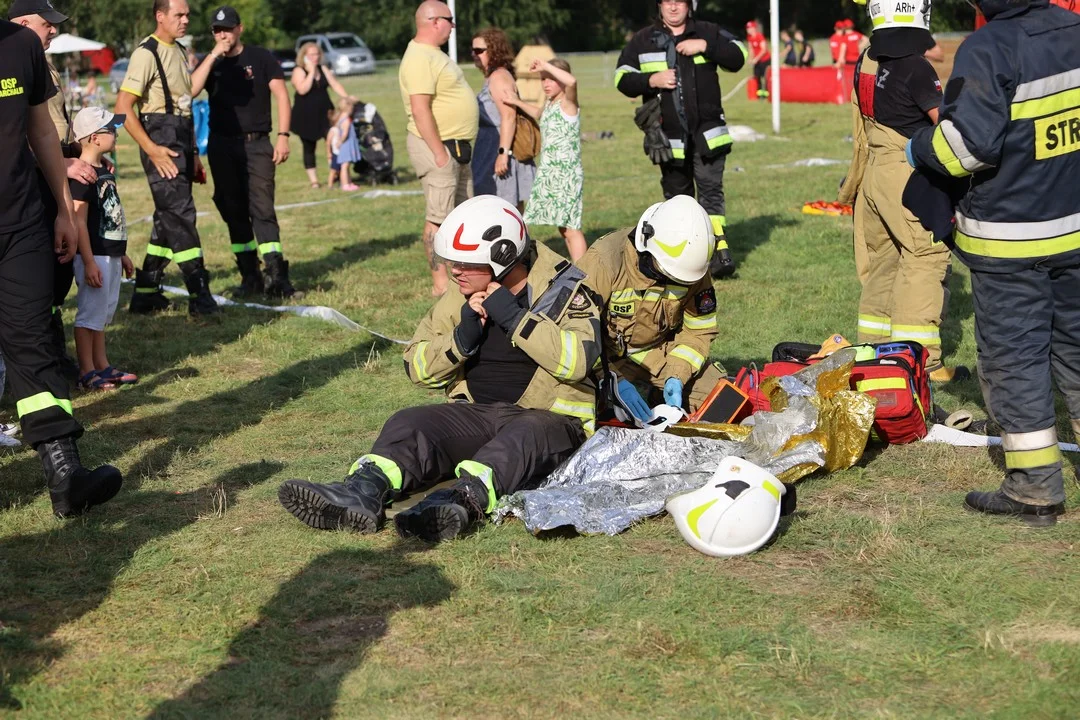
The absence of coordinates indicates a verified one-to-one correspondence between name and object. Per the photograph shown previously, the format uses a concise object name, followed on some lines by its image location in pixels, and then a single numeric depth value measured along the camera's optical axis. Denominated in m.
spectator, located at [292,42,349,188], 18.19
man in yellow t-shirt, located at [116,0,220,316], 9.39
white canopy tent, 37.71
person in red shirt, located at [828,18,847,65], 34.09
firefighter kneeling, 6.20
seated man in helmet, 5.21
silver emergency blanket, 5.23
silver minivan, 47.97
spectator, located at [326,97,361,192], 18.55
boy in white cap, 7.89
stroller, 18.92
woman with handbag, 11.12
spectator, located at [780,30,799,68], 41.88
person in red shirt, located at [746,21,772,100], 34.30
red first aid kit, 6.15
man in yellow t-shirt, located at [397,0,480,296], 9.86
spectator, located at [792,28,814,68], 41.25
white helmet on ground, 4.83
